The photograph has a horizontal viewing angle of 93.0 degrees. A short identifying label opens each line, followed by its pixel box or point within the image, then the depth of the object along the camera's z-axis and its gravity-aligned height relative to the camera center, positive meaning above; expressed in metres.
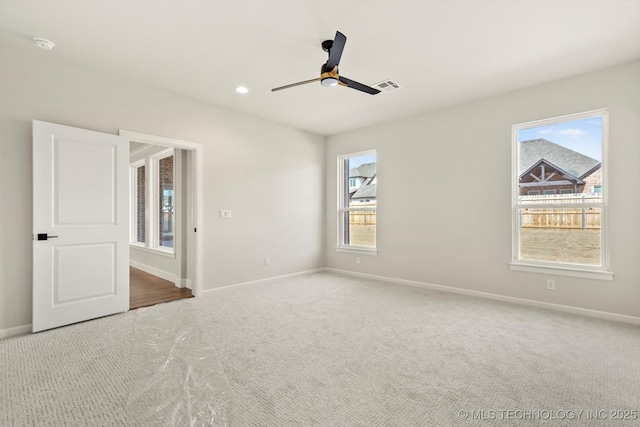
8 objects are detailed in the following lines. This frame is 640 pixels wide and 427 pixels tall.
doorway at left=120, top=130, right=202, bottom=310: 4.32 -0.26
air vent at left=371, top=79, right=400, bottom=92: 3.69 +1.60
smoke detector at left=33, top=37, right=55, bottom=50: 2.79 +1.60
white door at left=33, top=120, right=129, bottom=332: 2.99 -0.12
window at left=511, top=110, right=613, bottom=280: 3.48 +0.22
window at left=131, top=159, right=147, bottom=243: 6.79 +0.25
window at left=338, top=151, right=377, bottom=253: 5.62 +0.21
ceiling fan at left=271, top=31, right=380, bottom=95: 2.42 +1.29
